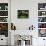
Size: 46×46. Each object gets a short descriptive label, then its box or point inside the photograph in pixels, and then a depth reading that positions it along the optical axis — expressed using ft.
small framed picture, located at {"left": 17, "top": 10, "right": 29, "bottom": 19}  21.11
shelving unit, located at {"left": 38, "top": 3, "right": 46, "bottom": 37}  21.35
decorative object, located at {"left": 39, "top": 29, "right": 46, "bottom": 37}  21.49
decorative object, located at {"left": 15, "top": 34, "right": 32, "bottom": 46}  20.49
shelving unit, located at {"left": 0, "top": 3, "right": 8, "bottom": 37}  21.62
